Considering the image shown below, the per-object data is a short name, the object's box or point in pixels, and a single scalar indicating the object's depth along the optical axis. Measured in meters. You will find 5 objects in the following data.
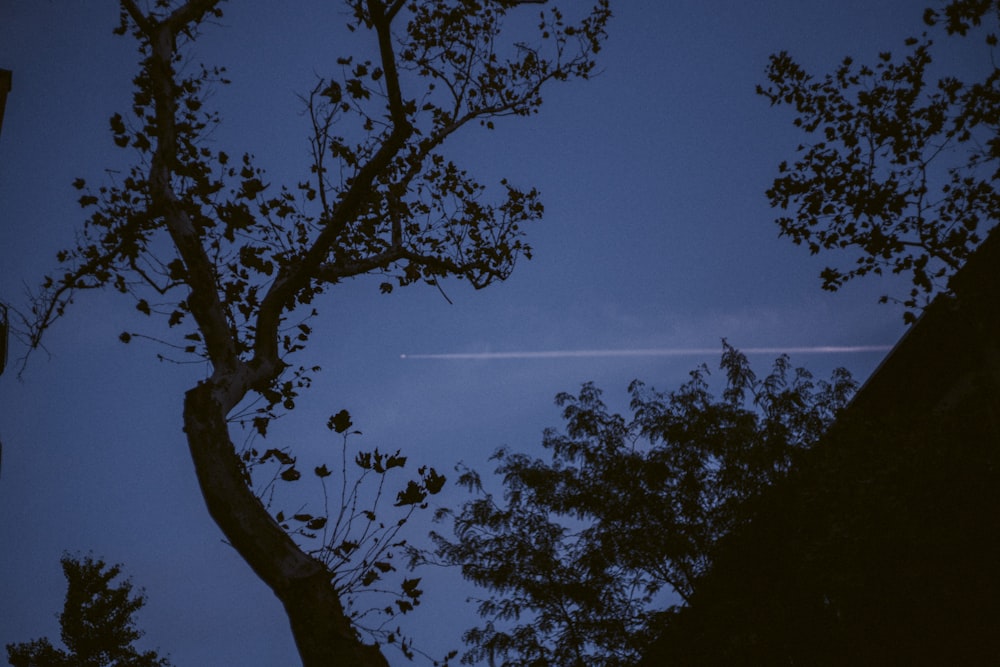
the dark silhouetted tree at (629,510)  12.55
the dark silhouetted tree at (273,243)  4.05
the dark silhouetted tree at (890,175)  8.13
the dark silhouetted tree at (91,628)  25.48
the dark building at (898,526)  7.02
